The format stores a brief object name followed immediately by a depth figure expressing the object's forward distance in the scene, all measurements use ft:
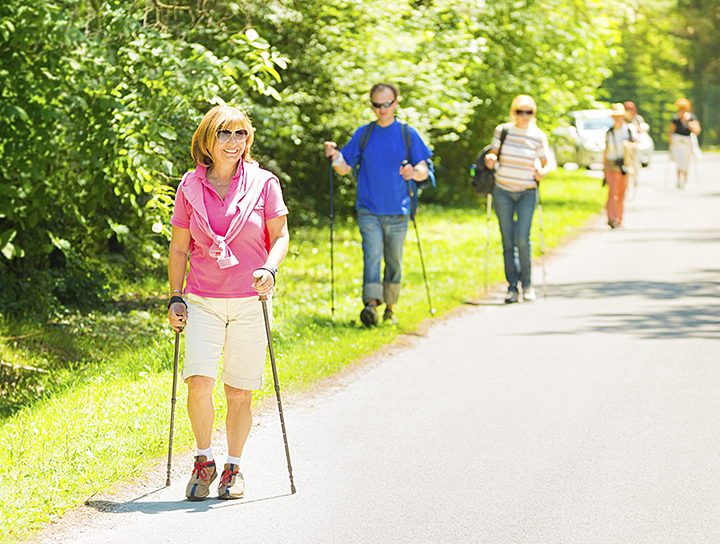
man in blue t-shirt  61.21
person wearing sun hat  115.24
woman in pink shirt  32.73
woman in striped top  73.20
